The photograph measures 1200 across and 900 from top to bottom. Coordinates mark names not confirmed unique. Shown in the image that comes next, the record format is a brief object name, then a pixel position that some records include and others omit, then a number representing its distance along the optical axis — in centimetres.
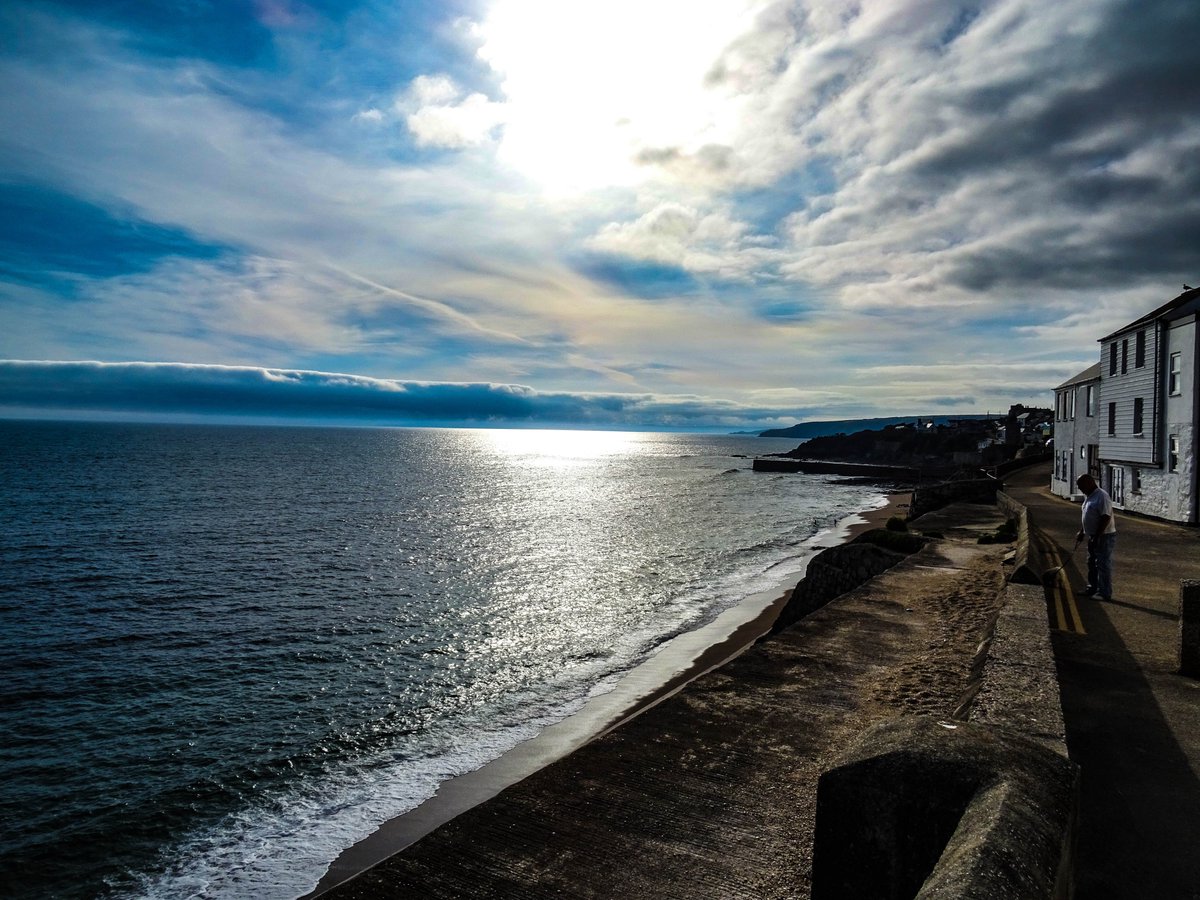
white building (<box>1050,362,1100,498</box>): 3148
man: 1151
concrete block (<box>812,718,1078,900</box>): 311
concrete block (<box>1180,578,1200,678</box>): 810
